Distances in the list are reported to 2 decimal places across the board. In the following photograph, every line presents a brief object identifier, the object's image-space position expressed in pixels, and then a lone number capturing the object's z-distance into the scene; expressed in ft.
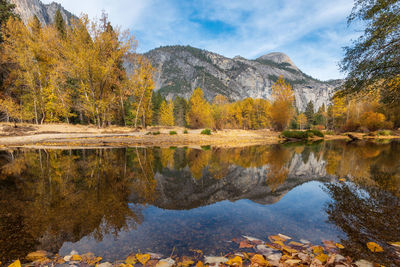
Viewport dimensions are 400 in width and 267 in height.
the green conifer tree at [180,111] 240.98
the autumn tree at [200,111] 144.64
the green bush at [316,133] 105.81
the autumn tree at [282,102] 108.58
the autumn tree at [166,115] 193.36
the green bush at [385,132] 115.96
